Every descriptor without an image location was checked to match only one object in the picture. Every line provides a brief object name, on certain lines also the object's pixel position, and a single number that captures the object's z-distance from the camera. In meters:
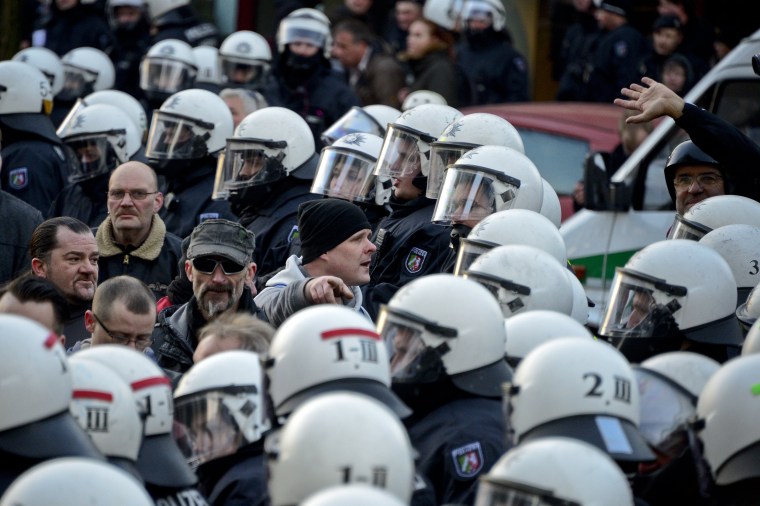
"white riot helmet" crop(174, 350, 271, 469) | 10.65
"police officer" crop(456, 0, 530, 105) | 28.55
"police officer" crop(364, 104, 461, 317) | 16.12
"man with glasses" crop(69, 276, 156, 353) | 13.37
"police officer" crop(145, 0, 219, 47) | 30.34
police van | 20.62
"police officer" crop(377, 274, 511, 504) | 10.82
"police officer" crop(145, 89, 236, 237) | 20.31
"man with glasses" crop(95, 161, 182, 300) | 17.31
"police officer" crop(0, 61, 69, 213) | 21.09
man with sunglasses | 14.55
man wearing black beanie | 15.18
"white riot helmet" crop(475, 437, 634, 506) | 8.22
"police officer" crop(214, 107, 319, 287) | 18.92
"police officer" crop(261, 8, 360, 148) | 25.70
